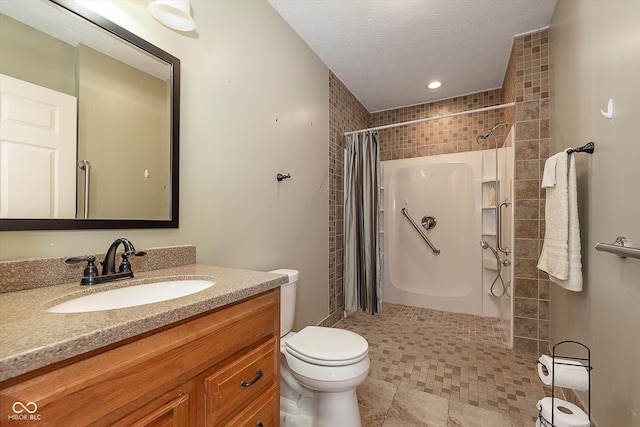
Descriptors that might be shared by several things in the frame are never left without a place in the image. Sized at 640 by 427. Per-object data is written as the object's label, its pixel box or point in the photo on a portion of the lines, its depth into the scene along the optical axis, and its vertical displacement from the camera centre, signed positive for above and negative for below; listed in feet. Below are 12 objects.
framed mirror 2.73 +1.07
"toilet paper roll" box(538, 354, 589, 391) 3.60 -2.07
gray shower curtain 8.68 -0.37
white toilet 3.95 -2.32
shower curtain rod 7.11 +2.82
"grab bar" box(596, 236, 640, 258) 2.79 -0.36
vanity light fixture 3.64 +2.73
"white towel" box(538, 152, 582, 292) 4.37 -0.21
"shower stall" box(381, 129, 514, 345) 9.32 -0.61
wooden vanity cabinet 1.55 -1.16
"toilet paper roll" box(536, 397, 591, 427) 3.32 -2.44
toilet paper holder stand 3.40 -2.48
